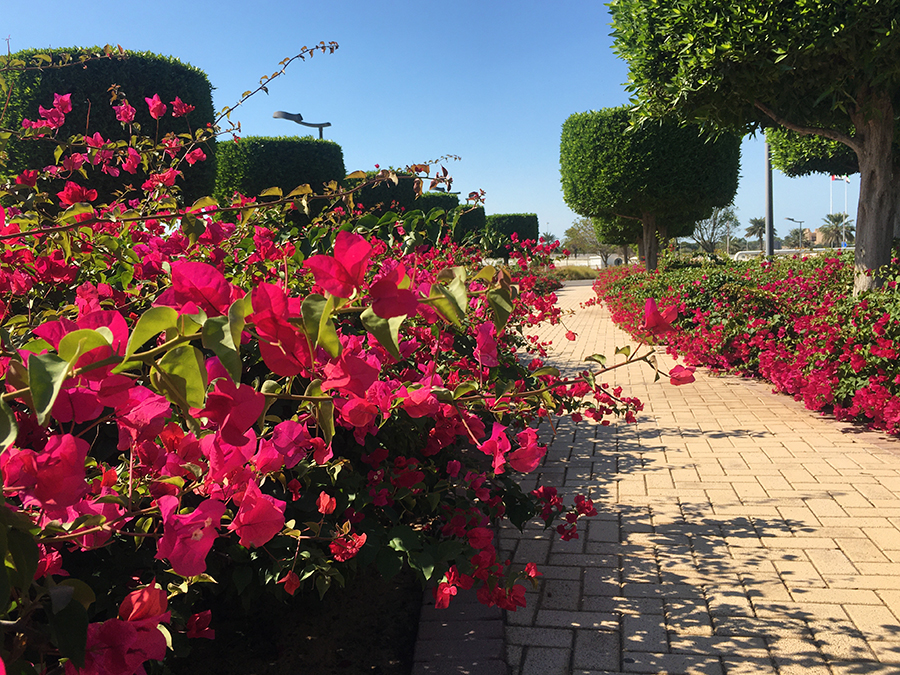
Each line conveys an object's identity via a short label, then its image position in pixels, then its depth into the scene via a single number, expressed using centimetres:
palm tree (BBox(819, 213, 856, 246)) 9331
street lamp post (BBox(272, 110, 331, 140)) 786
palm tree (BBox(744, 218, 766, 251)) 10744
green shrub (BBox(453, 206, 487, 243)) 2668
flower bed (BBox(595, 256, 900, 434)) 470
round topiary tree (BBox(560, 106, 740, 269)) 1536
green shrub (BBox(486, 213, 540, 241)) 3297
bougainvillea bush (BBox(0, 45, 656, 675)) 63
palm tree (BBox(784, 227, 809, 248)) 10794
